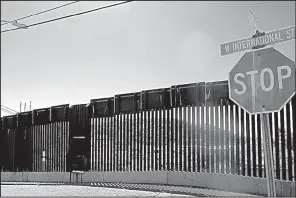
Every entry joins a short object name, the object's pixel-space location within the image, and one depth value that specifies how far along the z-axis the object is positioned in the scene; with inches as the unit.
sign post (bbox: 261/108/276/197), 199.5
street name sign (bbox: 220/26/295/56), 202.2
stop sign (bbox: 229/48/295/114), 201.2
